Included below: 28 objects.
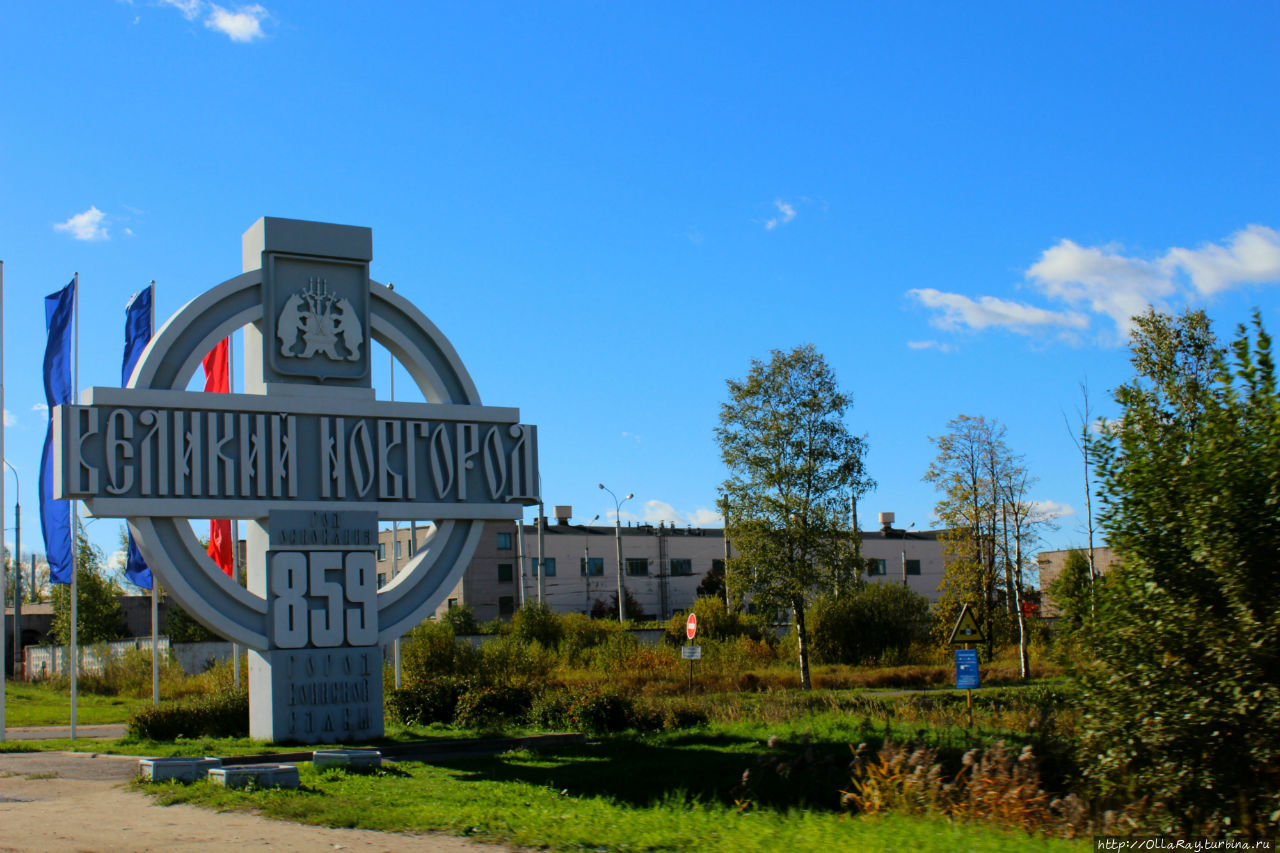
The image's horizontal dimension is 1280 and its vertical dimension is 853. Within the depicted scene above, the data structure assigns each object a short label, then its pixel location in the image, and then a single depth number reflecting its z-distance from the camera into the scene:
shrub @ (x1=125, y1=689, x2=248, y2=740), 21.81
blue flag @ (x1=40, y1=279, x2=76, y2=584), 23.23
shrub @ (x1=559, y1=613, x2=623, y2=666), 42.33
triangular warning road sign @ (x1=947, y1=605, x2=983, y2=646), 25.56
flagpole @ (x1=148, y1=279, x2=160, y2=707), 24.41
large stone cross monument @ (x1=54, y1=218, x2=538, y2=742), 19.22
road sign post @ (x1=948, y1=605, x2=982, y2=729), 25.30
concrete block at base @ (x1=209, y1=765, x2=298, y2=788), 13.81
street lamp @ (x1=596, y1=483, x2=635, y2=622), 58.91
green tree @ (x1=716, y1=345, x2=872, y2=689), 39.03
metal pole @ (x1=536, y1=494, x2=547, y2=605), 59.27
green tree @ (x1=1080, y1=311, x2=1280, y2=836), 8.94
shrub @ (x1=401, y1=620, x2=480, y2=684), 35.94
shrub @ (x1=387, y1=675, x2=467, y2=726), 23.78
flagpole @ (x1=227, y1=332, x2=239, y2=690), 24.42
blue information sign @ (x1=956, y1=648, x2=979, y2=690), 25.23
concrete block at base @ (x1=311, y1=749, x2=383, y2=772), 15.81
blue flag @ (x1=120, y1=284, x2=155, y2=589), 24.98
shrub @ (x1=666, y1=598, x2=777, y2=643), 49.66
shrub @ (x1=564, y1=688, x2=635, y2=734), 22.91
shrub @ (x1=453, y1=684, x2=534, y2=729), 23.16
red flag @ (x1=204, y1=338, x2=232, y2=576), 25.07
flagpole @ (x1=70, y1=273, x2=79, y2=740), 23.47
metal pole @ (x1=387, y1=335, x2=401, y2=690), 26.15
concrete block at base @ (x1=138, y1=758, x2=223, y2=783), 14.75
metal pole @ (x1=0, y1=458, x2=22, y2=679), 40.00
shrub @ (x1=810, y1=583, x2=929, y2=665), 48.50
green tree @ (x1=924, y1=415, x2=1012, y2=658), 41.48
